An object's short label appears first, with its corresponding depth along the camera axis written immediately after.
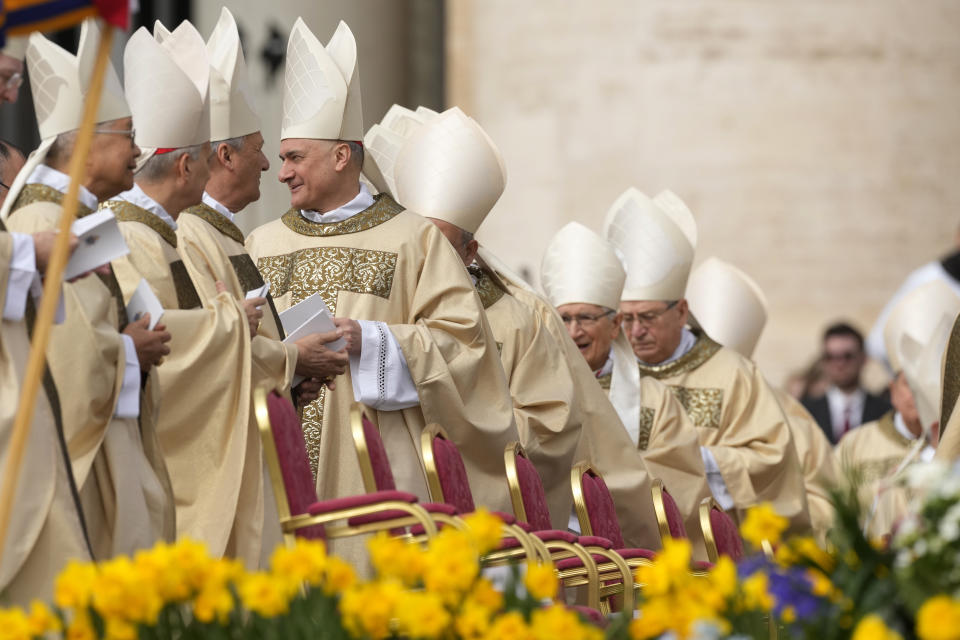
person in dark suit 26.39
